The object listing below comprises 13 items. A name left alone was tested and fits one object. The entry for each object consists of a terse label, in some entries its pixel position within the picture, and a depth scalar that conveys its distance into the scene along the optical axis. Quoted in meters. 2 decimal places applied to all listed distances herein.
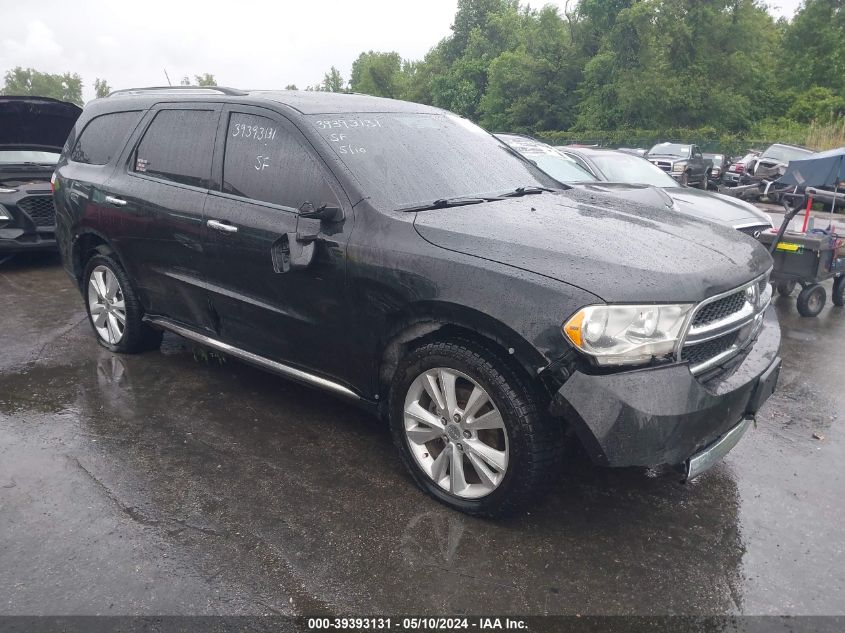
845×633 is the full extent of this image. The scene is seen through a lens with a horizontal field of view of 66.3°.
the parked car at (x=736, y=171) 20.95
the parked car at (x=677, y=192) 7.43
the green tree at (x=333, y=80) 110.88
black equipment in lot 6.25
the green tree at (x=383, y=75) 90.12
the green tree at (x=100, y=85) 100.54
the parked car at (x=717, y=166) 22.85
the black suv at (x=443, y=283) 2.53
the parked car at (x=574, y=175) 6.98
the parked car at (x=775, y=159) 18.78
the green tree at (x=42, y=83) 95.94
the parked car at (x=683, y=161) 20.88
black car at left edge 7.59
